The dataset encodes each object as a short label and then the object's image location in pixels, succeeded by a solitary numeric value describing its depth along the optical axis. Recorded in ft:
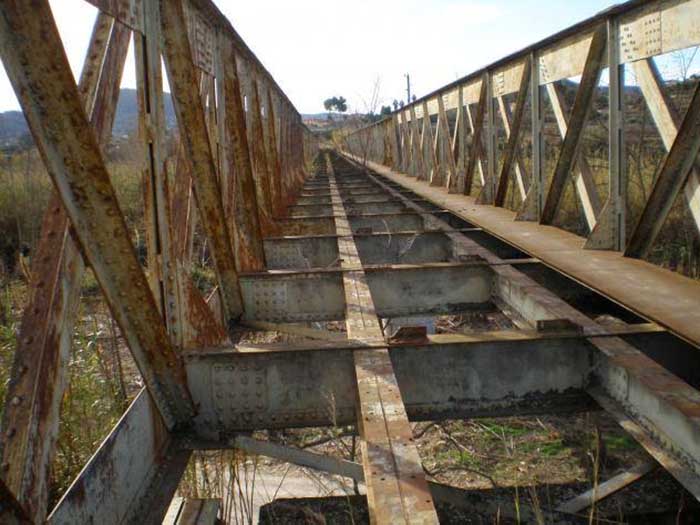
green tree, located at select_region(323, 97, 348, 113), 320.09
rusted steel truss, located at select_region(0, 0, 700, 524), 7.00
